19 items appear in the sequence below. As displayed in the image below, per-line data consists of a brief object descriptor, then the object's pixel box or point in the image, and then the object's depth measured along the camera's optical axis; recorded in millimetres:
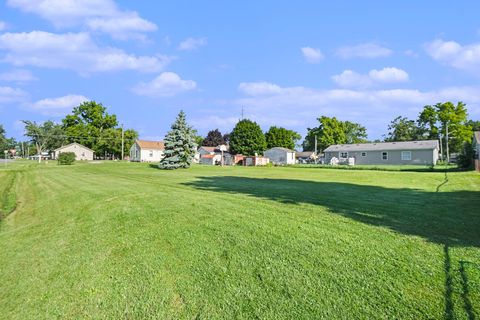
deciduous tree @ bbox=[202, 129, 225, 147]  76562
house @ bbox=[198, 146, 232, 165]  58781
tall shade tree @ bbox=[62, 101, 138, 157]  65000
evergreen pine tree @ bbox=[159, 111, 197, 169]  32281
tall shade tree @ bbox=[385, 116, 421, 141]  65625
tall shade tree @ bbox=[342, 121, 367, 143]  79125
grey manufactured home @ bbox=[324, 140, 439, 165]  41722
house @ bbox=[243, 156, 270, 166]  51719
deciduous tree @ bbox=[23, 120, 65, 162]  76250
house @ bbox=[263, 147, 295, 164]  58188
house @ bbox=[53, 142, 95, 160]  63219
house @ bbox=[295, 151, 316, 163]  75175
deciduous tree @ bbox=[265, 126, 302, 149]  69688
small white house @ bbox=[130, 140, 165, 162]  58438
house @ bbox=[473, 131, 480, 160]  24614
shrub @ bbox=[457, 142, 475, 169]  24953
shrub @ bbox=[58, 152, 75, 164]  43250
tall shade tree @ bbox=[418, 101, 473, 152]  51781
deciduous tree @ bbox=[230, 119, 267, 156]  60469
